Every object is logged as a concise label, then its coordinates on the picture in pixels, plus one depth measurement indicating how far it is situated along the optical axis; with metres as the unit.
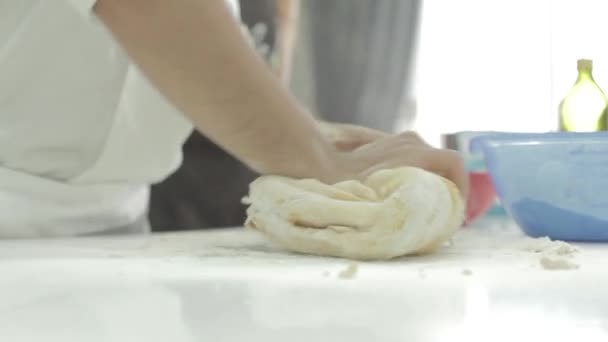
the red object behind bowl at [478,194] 1.61
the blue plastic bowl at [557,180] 1.31
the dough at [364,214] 1.18
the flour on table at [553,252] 1.11
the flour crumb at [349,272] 1.08
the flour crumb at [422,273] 1.08
